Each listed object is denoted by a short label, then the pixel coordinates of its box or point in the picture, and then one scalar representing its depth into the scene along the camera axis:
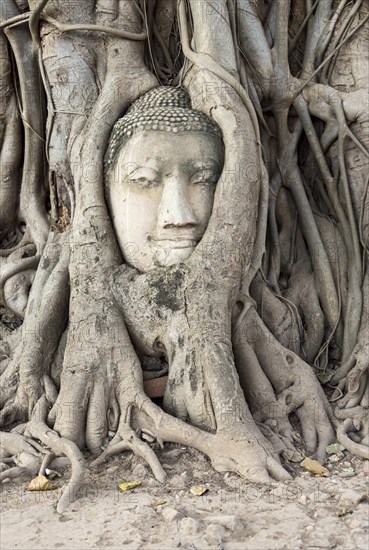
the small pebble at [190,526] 2.25
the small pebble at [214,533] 2.20
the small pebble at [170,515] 2.32
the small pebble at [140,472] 2.72
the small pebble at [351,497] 2.46
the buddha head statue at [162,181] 3.34
